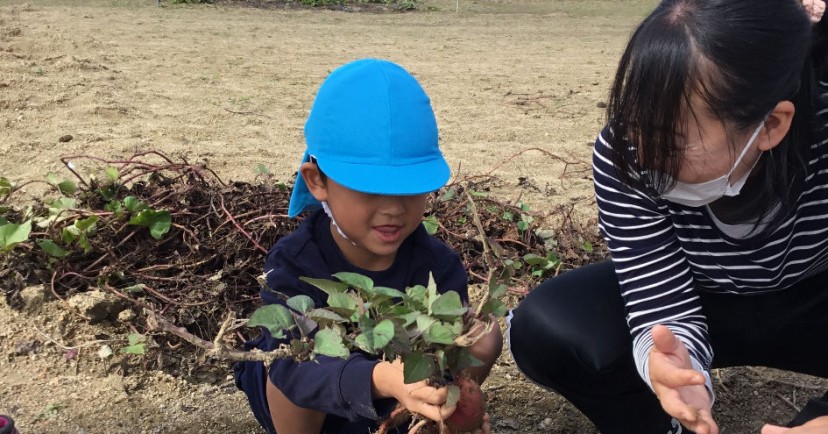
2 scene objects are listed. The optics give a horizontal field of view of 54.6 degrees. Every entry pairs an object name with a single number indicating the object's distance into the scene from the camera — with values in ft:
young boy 4.85
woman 4.27
